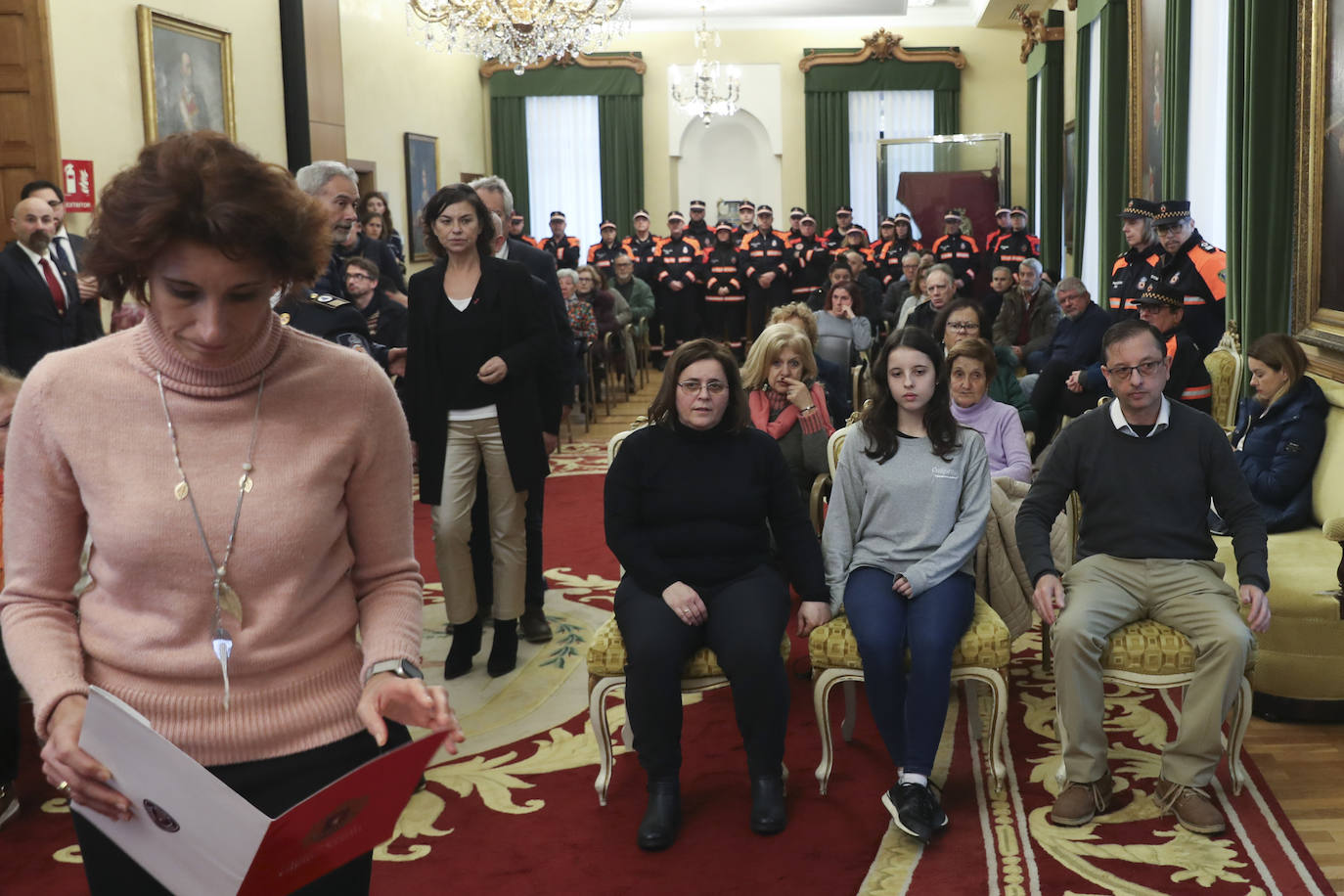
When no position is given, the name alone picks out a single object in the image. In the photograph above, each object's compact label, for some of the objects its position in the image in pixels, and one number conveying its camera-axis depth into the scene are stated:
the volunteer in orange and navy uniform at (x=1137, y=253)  7.55
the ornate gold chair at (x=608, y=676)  3.64
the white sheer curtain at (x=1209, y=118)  8.33
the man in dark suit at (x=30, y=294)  6.69
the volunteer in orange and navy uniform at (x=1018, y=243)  14.42
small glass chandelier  17.06
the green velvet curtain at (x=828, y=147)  18.64
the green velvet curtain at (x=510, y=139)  18.53
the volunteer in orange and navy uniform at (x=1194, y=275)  7.38
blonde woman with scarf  4.98
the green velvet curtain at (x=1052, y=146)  15.22
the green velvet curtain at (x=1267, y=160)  6.43
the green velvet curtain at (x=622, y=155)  18.70
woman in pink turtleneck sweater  1.50
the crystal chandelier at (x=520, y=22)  10.37
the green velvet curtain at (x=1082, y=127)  12.80
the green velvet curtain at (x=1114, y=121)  11.09
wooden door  7.66
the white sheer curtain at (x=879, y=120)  18.56
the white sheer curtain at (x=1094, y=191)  12.36
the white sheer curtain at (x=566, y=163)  18.75
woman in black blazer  4.61
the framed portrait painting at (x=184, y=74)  9.02
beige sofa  4.19
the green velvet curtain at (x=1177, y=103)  8.84
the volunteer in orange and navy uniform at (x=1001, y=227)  14.52
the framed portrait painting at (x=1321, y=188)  5.84
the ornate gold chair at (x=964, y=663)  3.67
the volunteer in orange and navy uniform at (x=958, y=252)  14.80
